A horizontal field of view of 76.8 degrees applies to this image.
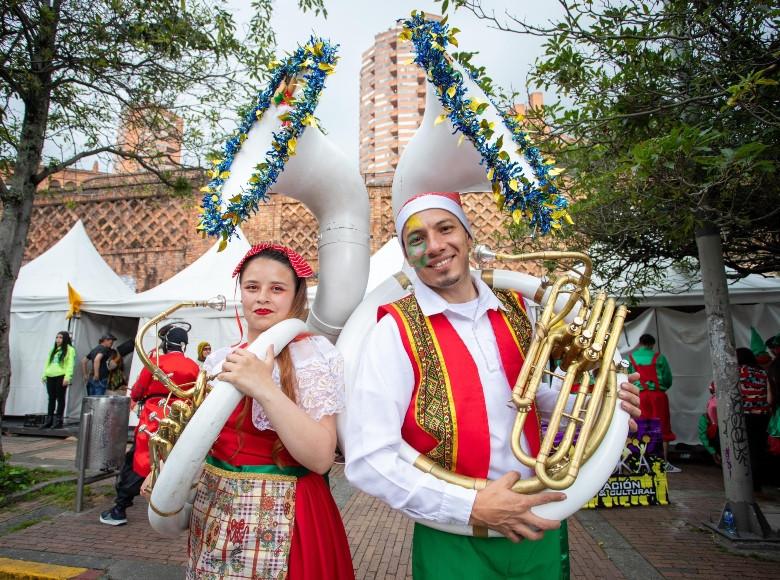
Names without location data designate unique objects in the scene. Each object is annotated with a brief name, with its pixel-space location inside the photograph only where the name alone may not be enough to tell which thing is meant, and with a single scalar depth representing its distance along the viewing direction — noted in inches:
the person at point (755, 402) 230.4
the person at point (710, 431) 256.1
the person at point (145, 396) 153.5
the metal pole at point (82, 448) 186.5
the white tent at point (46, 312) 351.6
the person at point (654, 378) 262.5
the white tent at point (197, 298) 318.0
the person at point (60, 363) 331.6
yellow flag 337.7
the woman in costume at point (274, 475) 60.7
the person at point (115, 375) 344.5
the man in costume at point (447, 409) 56.1
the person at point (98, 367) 332.5
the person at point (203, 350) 280.8
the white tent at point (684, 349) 301.6
